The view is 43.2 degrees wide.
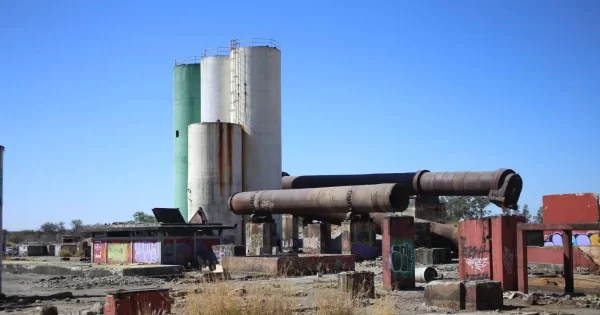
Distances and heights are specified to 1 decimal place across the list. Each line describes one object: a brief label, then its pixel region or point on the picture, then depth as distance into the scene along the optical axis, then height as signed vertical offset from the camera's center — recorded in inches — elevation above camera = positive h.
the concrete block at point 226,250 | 1546.5 -40.7
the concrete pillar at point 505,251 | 799.7 -23.2
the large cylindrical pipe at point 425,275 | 981.8 -58.9
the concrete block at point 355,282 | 744.2 -51.8
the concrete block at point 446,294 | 677.6 -59.0
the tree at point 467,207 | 3747.5 +110.2
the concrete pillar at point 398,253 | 889.5 -27.4
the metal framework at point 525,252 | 786.2 -24.8
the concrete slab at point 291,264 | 1187.3 -55.4
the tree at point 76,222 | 5909.5 +75.5
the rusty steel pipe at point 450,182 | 1614.9 +110.0
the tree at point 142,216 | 4578.7 +92.2
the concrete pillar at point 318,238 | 1664.6 -17.4
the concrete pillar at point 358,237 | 1544.0 -14.5
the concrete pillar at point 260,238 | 1738.4 -17.2
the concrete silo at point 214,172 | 2026.3 +159.1
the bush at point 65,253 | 2284.8 -64.3
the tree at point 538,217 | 3624.5 +59.2
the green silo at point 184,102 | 2389.3 +413.8
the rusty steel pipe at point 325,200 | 1463.2 +63.2
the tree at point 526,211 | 3946.9 +94.4
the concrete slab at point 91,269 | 1274.6 -68.1
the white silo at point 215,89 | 2212.1 +414.7
